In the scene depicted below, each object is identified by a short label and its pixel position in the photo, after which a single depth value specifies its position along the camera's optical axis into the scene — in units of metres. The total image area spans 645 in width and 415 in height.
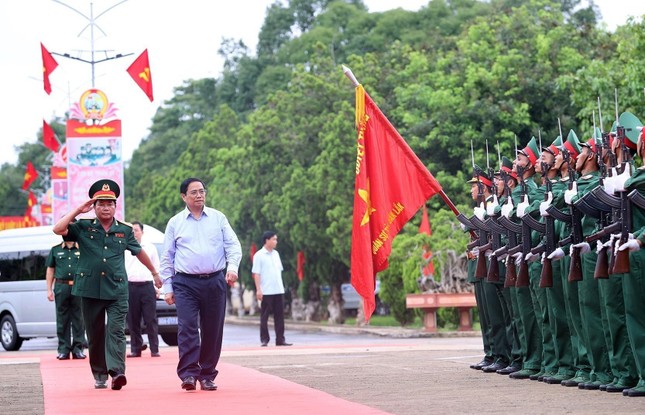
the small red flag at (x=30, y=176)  78.50
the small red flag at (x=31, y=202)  97.18
